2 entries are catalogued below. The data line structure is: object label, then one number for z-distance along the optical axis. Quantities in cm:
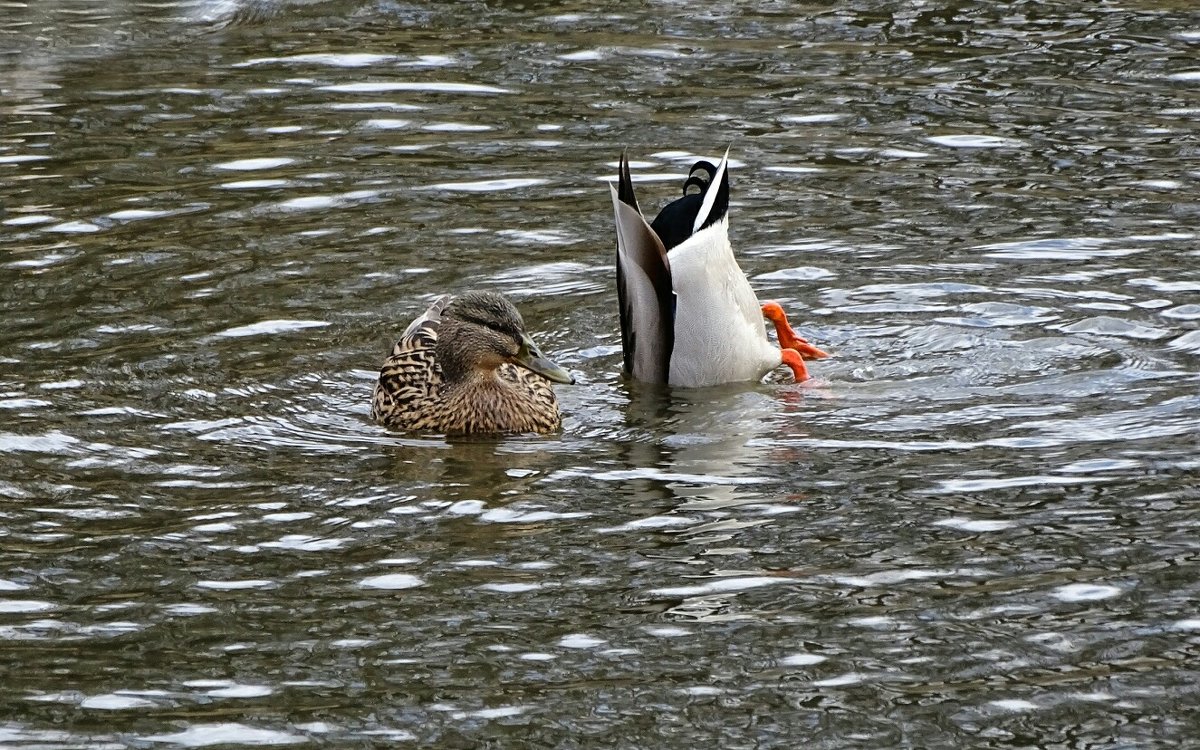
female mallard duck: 1766
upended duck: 1811
